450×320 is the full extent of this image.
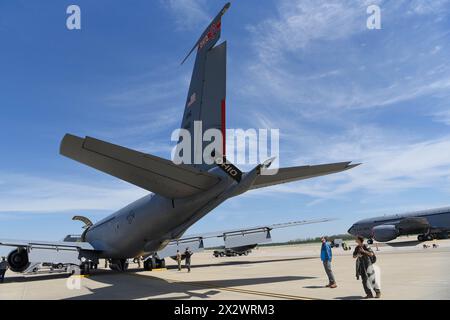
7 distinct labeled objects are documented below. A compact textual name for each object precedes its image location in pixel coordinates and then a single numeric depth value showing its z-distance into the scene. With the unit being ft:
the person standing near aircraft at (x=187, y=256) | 75.77
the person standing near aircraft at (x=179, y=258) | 81.45
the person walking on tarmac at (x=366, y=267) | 31.71
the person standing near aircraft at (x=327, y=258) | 39.32
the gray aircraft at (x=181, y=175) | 32.95
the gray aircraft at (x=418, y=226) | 154.71
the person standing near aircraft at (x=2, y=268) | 67.27
